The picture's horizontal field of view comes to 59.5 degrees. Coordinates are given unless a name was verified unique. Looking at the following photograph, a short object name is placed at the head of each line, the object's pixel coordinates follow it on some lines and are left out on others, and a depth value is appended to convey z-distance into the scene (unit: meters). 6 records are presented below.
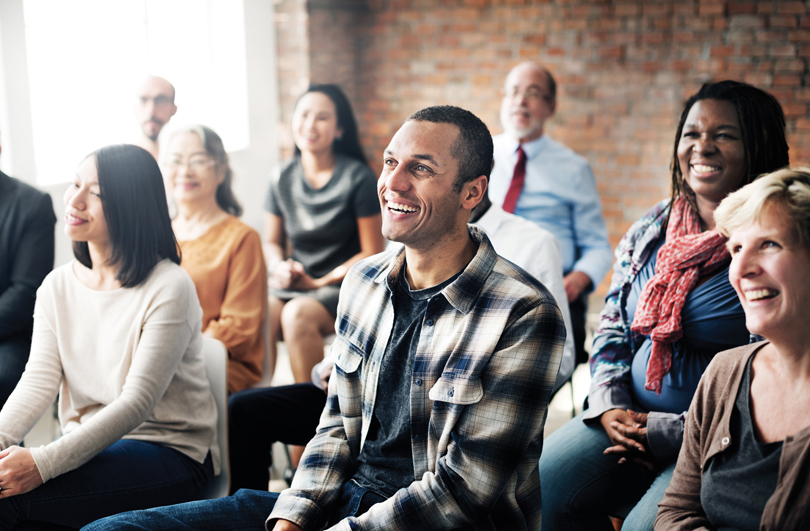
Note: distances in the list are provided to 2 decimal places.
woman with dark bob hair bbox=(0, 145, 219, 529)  1.68
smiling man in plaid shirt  1.30
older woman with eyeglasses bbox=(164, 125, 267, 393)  2.46
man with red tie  3.08
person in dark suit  2.28
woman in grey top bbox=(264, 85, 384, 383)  3.17
